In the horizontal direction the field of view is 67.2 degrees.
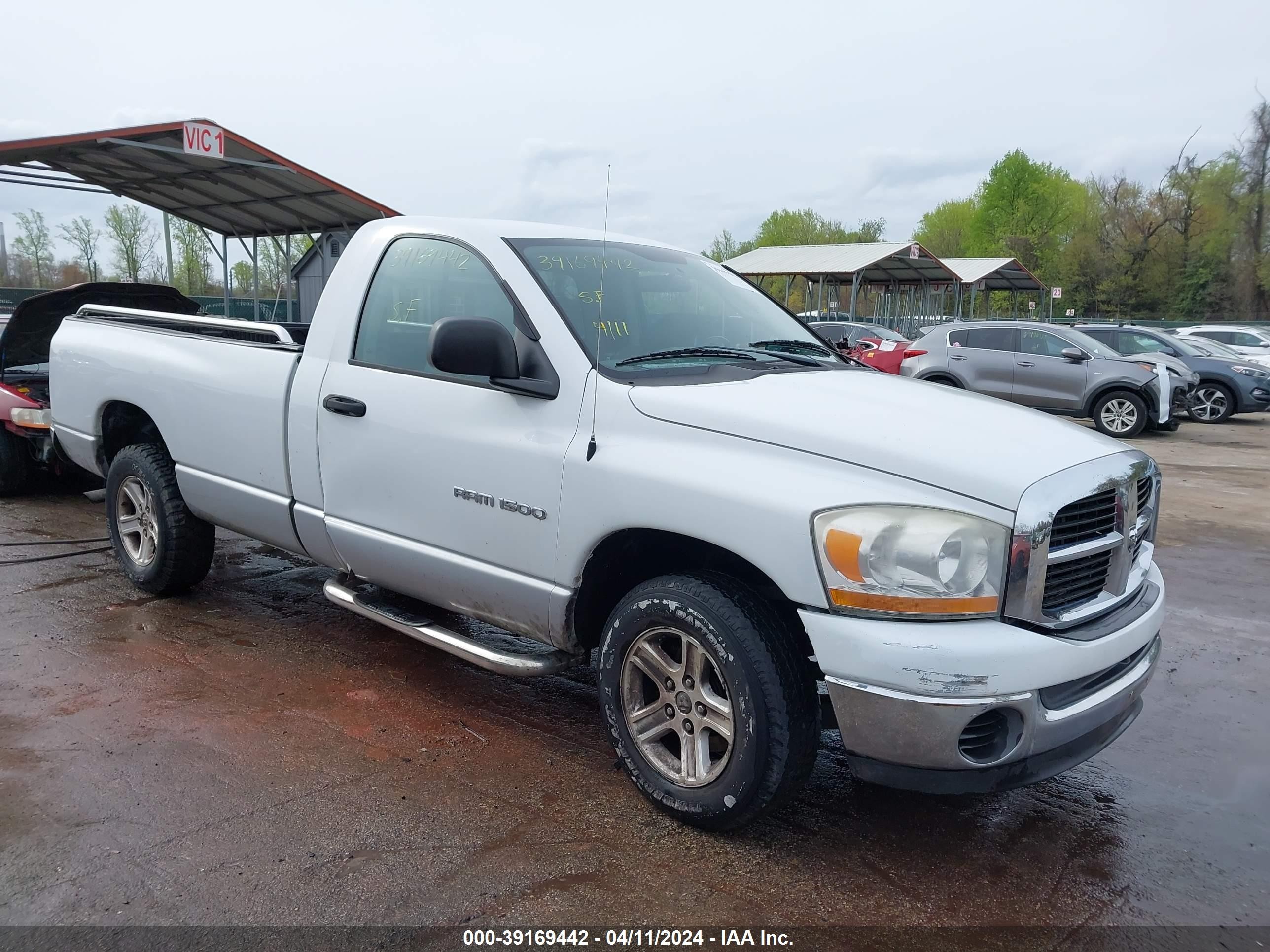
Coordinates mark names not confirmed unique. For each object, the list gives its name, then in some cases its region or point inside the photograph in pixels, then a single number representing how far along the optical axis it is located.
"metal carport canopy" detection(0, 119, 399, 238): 11.14
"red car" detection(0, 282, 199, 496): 7.33
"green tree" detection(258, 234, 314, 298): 15.93
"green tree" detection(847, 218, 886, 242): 82.94
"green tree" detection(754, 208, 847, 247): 82.81
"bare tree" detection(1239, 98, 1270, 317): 48.94
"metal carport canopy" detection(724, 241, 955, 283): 30.61
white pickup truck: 2.56
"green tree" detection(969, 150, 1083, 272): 67.81
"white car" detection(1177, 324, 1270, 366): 21.98
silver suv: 14.03
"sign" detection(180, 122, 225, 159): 10.77
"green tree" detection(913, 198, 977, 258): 76.69
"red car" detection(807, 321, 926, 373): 16.17
